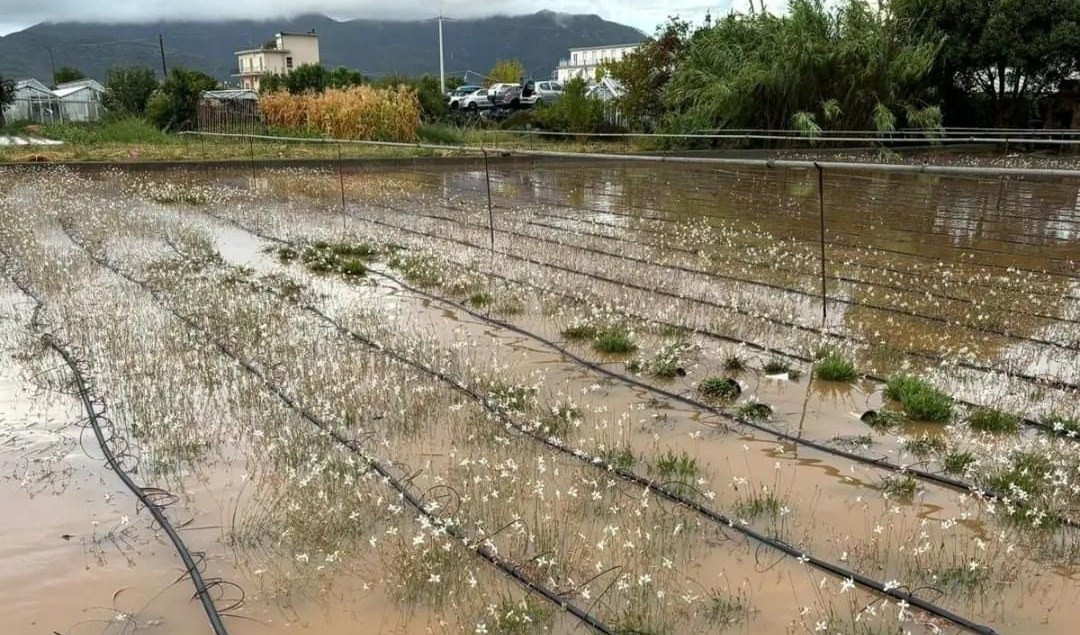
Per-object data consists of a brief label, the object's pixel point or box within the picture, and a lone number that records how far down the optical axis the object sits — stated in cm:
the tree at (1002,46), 2545
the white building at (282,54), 10531
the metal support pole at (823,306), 750
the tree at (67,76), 7305
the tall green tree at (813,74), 2441
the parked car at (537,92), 4291
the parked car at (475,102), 4062
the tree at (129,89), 3768
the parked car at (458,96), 4183
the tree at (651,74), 3045
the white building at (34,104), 4506
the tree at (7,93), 3712
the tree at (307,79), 3838
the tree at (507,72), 7688
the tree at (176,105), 2972
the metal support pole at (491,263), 864
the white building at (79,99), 5053
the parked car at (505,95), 4178
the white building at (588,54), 12051
